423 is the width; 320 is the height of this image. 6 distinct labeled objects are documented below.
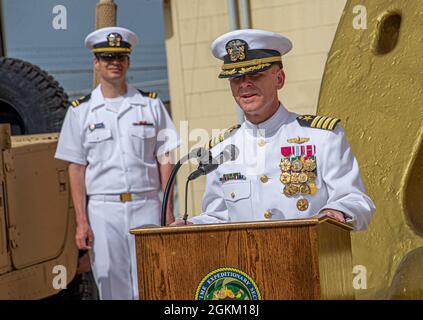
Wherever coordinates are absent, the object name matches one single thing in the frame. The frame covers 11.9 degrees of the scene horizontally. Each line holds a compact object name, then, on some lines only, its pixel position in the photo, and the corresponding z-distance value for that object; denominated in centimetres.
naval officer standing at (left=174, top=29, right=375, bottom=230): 619
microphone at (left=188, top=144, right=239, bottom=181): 628
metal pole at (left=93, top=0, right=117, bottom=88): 1083
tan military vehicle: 1043
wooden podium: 505
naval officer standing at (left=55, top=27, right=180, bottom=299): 981
